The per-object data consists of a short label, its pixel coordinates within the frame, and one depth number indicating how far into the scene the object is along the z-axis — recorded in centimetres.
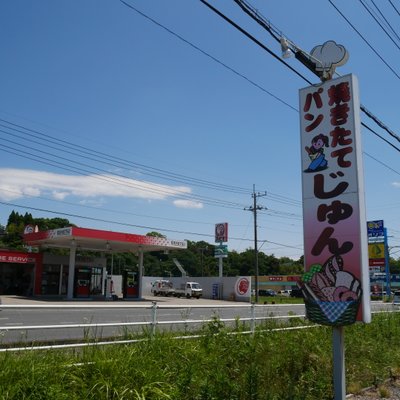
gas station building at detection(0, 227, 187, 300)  4041
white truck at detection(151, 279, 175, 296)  6006
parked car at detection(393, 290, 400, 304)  3809
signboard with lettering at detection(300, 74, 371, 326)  672
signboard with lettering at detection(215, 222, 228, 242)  6500
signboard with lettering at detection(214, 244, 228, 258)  6359
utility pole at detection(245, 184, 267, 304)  5219
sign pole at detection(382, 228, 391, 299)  5784
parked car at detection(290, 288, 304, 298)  8064
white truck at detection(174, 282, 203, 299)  5525
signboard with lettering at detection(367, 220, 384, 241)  5772
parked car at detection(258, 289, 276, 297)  8998
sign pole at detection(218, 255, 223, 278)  6055
